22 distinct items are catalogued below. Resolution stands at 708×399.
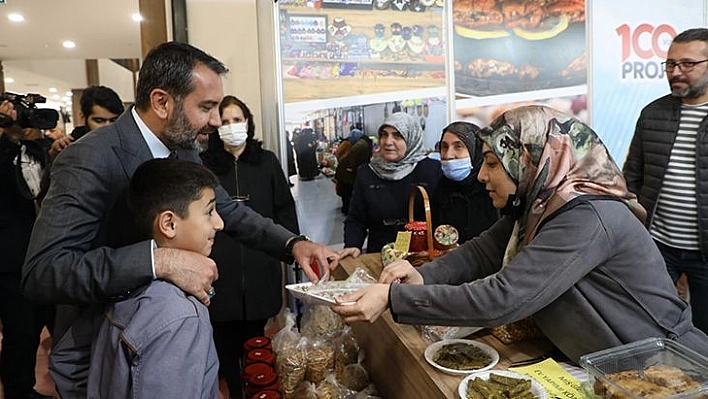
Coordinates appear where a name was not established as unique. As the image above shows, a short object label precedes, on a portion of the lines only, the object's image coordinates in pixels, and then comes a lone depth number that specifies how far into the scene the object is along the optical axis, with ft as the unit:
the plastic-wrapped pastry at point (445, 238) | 6.39
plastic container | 3.25
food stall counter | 4.14
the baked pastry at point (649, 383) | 3.23
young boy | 3.77
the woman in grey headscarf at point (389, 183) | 8.92
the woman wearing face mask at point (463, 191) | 8.07
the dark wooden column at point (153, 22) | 12.07
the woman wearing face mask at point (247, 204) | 9.04
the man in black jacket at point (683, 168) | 7.93
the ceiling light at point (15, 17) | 18.21
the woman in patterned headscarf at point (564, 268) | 3.98
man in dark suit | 4.01
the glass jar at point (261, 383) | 5.24
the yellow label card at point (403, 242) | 6.30
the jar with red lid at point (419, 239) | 6.50
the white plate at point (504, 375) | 3.68
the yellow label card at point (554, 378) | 3.74
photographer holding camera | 8.46
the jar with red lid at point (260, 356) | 5.63
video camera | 8.70
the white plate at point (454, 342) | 4.08
